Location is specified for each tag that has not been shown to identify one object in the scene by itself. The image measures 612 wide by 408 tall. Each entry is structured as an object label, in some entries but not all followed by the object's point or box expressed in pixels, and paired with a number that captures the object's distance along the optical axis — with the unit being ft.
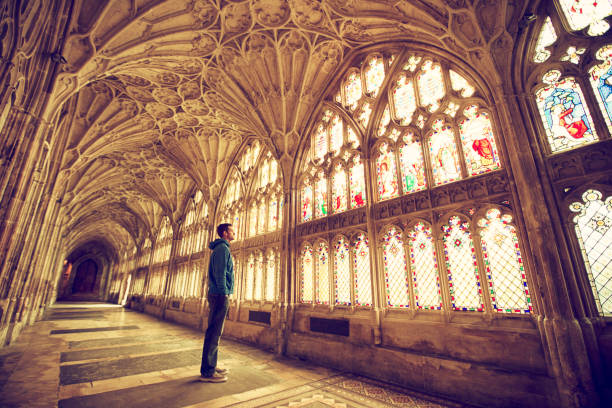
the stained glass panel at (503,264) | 14.84
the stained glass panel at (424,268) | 17.94
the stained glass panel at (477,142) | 17.52
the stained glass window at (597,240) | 12.53
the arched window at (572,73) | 14.14
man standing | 14.15
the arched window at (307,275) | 26.71
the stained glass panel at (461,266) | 16.37
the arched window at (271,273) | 31.73
